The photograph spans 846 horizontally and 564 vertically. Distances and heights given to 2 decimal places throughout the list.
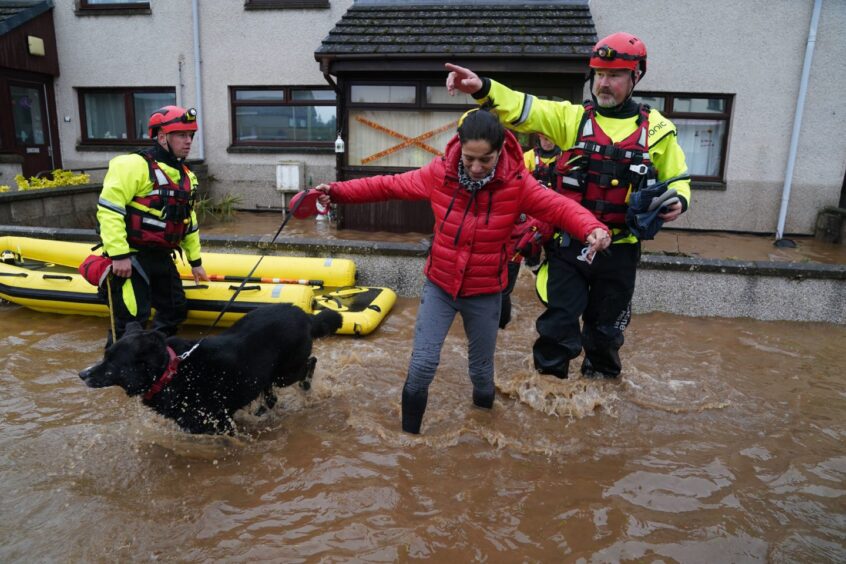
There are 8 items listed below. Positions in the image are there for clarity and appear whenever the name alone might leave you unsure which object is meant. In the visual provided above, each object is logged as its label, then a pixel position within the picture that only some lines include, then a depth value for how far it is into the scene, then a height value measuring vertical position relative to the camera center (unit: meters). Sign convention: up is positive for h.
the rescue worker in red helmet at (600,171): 3.92 -0.07
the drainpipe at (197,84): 12.81 +1.36
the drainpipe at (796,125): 10.84 +0.74
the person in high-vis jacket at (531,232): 4.59 -0.55
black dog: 3.45 -1.33
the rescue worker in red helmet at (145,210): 4.68 -0.51
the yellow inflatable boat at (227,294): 6.13 -1.52
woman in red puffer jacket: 3.41 -0.36
